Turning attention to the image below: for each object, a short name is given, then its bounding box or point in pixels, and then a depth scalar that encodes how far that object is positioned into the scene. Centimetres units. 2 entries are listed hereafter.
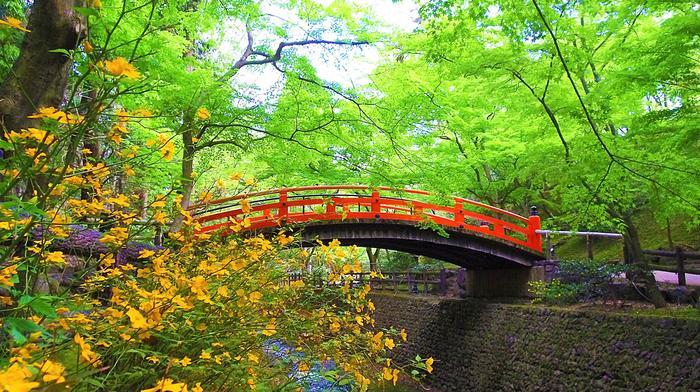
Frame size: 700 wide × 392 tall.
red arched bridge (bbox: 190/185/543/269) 884
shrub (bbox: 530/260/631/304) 900
